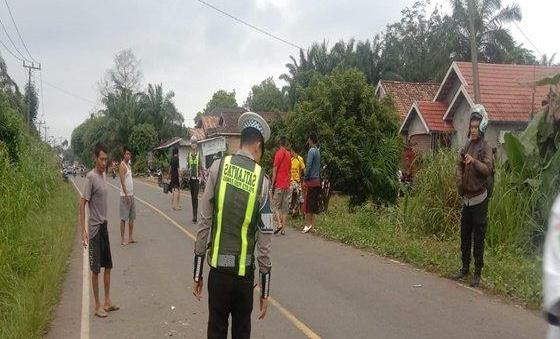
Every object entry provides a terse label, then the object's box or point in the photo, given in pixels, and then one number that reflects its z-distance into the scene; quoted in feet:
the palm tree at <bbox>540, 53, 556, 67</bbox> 96.40
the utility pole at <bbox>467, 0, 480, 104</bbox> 54.13
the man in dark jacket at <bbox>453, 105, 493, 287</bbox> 24.75
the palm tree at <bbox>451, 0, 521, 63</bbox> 129.08
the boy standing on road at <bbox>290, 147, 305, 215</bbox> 47.01
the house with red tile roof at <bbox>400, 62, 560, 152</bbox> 74.90
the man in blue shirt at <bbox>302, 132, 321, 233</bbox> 41.33
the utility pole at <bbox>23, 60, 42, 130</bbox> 132.57
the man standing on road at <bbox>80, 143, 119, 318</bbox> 21.71
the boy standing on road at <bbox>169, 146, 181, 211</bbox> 57.06
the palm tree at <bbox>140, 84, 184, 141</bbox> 218.18
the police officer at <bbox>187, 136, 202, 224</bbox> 48.41
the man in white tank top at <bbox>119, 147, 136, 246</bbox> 37.93
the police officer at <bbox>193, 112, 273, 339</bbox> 12.84
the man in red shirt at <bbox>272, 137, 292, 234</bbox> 41.31
